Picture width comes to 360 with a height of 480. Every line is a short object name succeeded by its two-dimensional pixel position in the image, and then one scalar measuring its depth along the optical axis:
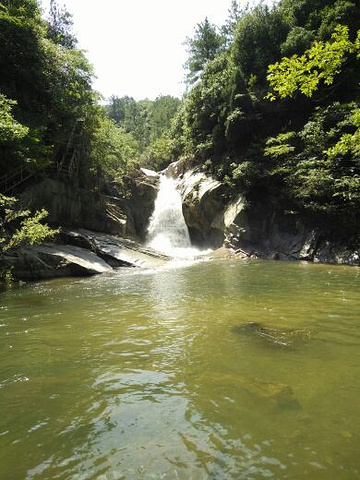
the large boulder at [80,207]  20.52
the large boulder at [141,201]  30.38
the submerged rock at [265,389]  3.96
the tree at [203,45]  43.31
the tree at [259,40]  26.96
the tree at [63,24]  34.94
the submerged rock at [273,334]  6.02
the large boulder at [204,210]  27.46
